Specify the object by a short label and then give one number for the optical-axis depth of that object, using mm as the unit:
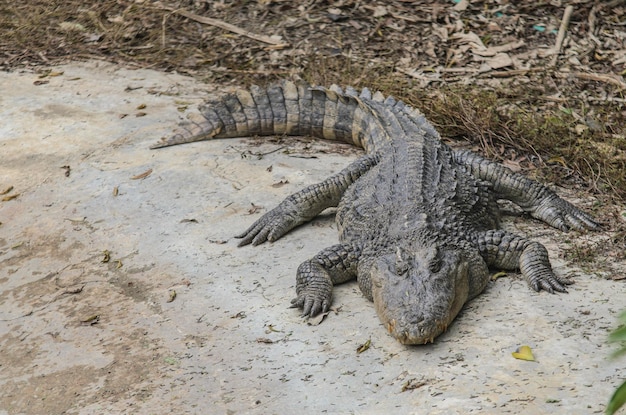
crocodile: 8937
